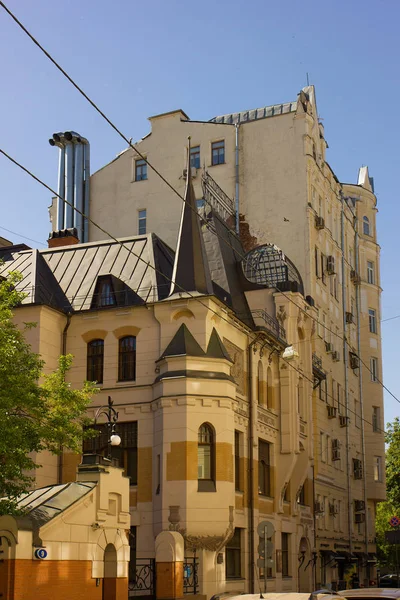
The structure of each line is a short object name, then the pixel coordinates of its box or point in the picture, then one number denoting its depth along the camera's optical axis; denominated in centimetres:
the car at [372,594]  1010
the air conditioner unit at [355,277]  5300
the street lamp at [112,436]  2178
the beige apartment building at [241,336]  2911
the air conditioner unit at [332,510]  4378
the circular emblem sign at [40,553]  1803
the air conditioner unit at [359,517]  4881
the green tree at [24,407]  2019
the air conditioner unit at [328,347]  4528
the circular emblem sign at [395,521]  3056
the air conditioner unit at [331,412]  4438
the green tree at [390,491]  5097
